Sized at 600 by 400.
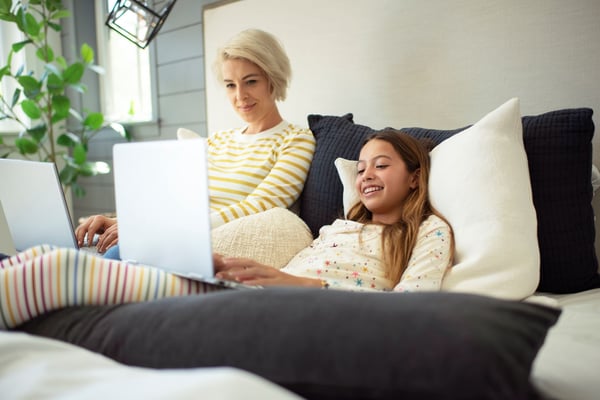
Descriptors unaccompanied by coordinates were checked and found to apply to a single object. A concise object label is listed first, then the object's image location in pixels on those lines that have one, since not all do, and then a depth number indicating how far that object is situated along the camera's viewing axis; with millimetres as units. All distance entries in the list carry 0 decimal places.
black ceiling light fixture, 1858
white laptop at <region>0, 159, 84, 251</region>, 1080
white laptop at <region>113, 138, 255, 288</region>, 736
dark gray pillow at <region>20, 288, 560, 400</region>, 404
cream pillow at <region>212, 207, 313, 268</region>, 1179
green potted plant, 2619
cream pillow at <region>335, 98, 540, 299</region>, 950
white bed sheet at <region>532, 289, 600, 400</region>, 590
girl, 622
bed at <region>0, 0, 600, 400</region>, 427
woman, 1430
